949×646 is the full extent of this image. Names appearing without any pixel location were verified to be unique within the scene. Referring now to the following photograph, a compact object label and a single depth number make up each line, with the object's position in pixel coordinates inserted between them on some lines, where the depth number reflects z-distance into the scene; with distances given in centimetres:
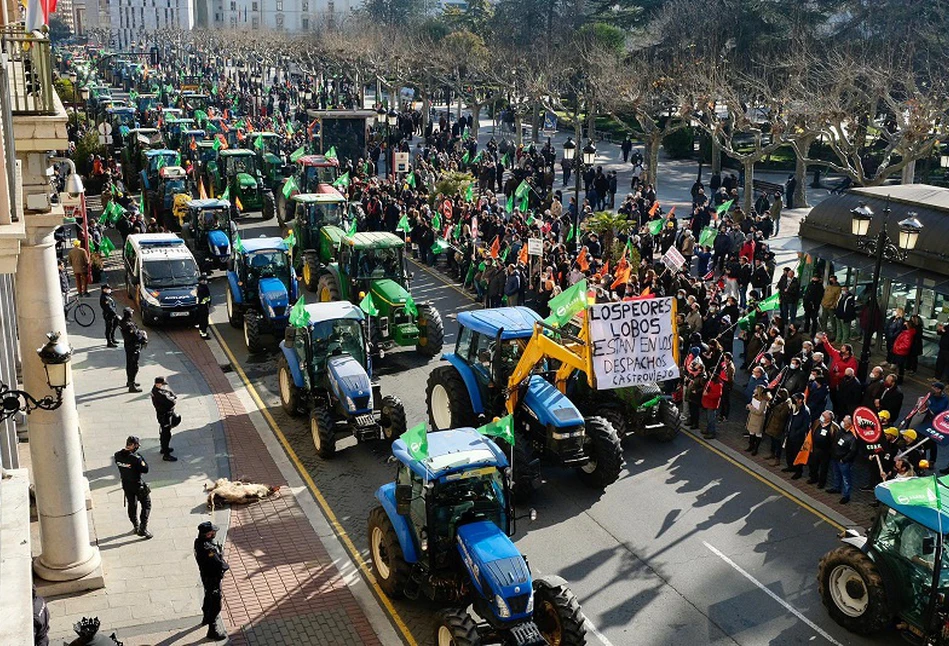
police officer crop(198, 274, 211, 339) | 2572
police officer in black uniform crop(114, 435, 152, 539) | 1503
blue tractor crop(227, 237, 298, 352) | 2442
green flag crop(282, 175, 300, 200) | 3447
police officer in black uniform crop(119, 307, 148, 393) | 2162
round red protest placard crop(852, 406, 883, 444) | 1599
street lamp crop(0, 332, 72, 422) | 1191
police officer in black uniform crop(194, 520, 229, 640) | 1274
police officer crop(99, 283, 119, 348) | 2448
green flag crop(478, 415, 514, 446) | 1341
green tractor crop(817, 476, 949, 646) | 1205
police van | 2592
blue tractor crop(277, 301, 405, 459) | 1811
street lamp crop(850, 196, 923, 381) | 1870
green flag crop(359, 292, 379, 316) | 2084
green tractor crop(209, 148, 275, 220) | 4019
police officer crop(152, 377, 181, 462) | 1794
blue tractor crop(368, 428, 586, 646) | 1176
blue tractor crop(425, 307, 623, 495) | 1646
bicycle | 2637
